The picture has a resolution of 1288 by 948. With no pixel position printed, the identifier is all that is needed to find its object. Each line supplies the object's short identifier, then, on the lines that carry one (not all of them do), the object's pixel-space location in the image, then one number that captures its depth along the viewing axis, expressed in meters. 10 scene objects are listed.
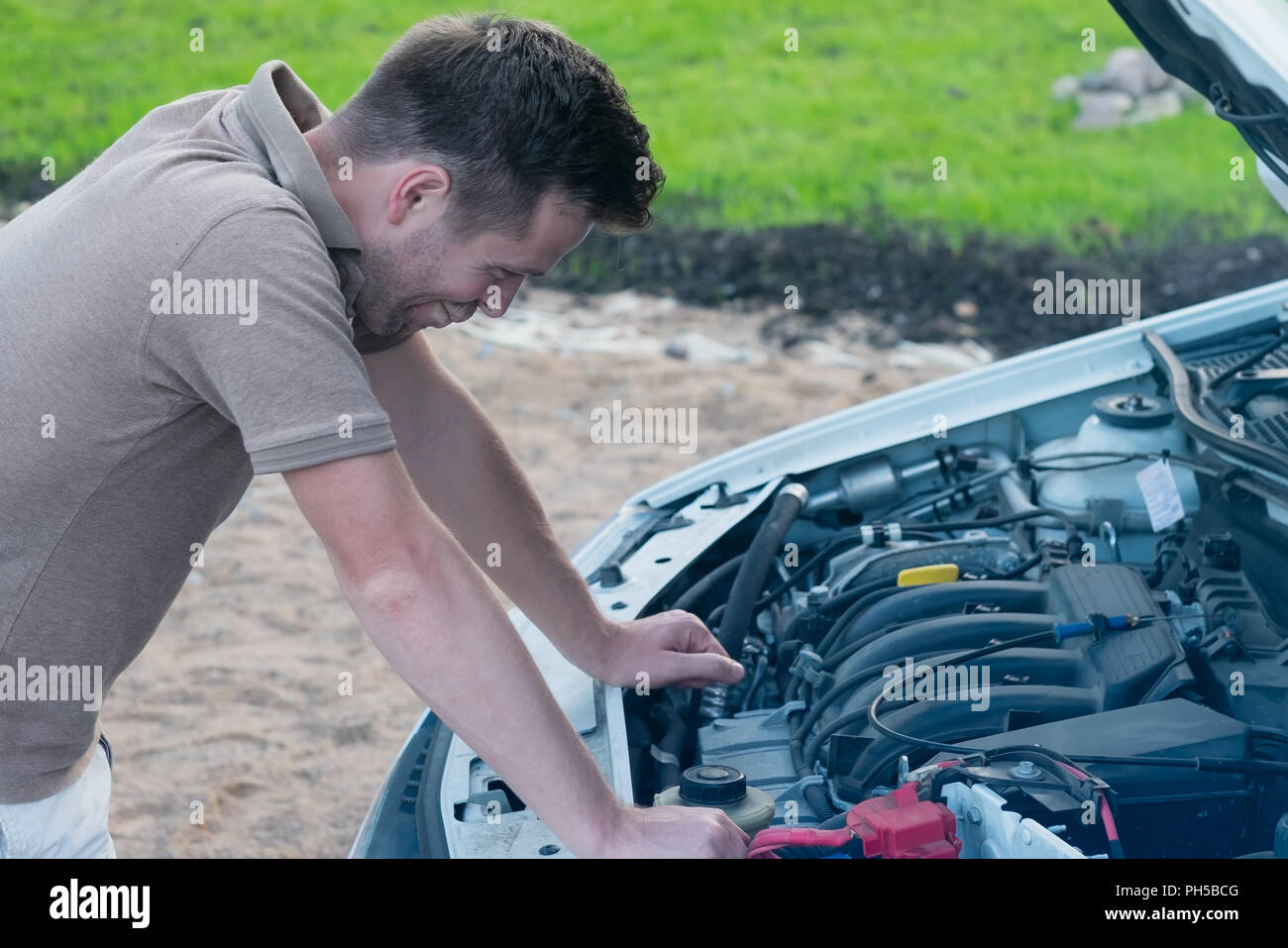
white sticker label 2.55
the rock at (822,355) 6.33
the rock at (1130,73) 8.73
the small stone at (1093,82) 8.88
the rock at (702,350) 6.44
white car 1.90
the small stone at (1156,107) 8.50
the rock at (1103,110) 8.58
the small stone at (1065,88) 8.91
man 1.54
